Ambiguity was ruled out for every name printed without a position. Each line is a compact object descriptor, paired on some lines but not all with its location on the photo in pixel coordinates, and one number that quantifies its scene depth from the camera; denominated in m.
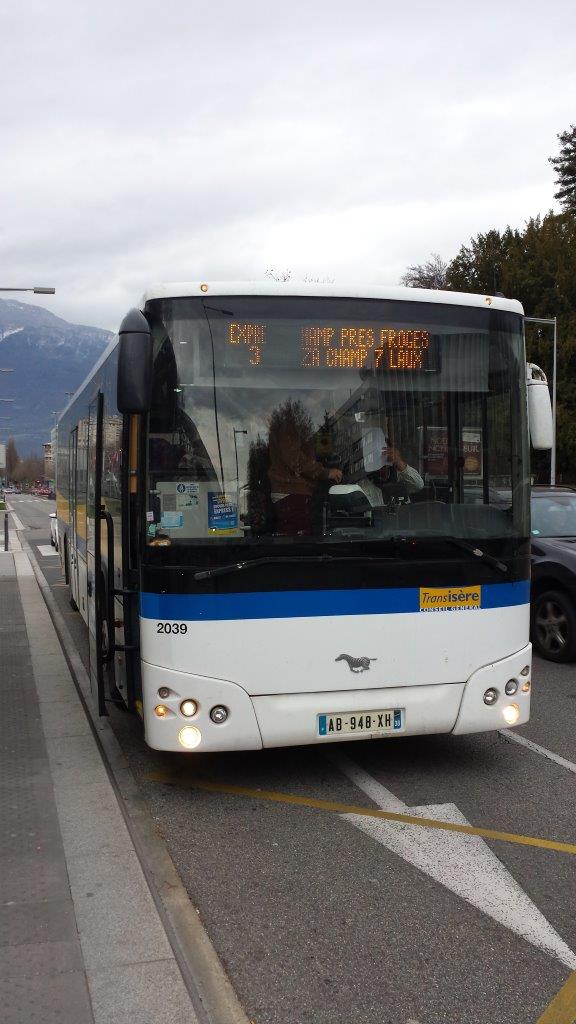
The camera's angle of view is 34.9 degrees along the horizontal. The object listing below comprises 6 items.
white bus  4.99
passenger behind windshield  5.02
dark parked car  8.98
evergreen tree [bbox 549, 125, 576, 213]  53.06
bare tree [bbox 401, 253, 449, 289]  57.51
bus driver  5.13
